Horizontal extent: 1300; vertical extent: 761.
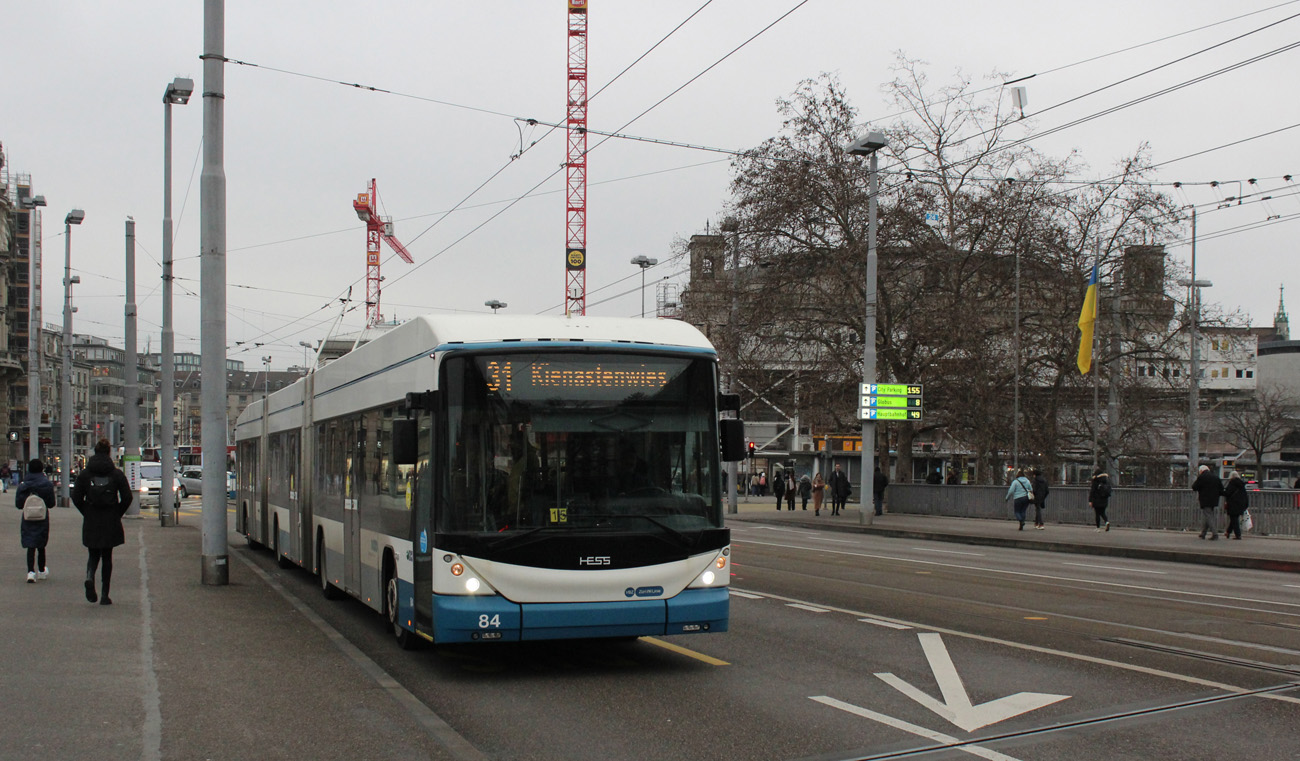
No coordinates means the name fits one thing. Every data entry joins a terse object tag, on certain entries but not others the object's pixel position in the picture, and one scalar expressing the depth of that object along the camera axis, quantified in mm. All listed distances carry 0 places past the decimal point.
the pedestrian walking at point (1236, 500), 27547
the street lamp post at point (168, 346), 25625
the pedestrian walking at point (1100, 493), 31469
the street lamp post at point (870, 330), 33875
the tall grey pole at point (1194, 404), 42281
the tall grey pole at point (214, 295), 15453
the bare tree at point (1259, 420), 74312
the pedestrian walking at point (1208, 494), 26953
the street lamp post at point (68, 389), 40125
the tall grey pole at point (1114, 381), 42062
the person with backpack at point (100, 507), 13219
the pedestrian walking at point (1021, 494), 32094
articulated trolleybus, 8789
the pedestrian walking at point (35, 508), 14969
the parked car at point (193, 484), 58766
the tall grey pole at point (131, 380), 31422
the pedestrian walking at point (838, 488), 43250
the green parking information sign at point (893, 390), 34625
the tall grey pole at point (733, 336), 40994
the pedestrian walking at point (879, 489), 40031
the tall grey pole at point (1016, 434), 39719
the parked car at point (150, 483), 47625
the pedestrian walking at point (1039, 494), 33094
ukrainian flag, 36531
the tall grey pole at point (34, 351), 46438
